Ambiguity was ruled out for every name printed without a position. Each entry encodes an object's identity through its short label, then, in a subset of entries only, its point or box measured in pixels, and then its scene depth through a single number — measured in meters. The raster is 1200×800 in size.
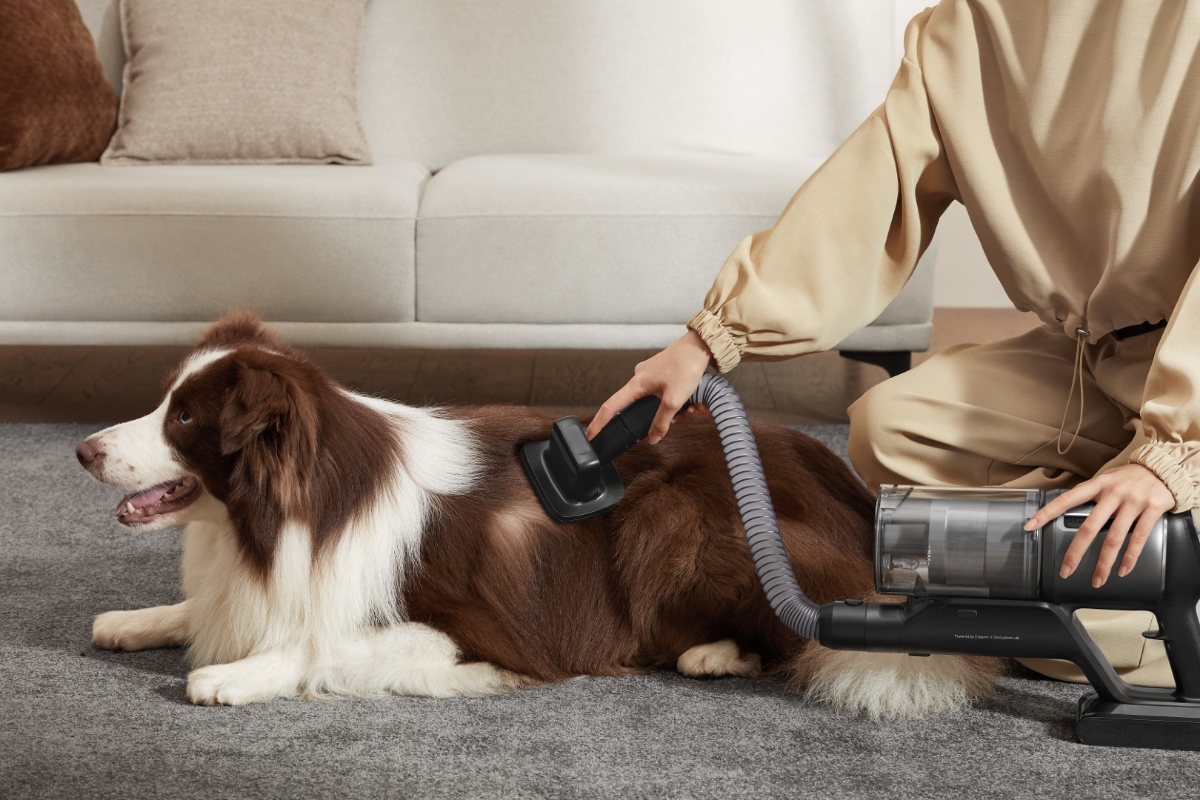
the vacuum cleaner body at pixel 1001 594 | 2.70
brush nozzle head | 2.86
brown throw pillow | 3.78
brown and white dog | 2.83
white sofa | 3.68
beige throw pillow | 3.94
